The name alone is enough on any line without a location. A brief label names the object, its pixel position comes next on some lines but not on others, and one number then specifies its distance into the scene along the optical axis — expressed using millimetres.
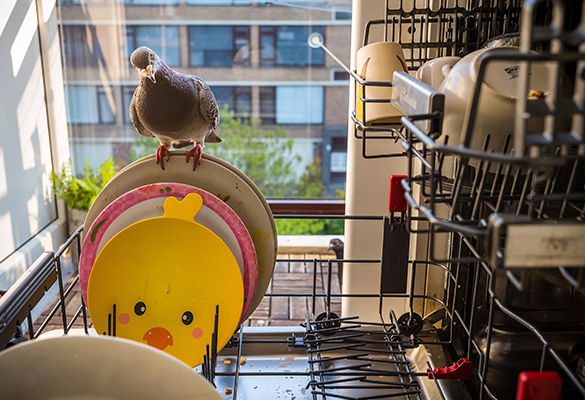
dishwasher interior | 310
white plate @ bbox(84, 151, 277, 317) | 677
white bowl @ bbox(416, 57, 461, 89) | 561
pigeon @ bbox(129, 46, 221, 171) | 794
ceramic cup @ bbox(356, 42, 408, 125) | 626
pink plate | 638
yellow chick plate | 615
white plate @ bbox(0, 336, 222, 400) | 401
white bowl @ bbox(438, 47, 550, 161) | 410
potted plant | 1973
